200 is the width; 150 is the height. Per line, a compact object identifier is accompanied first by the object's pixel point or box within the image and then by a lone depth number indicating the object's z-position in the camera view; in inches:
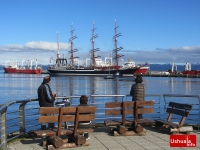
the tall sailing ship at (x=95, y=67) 3309.6
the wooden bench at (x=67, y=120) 183.7
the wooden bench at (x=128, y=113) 216.8
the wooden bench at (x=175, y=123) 219.0
